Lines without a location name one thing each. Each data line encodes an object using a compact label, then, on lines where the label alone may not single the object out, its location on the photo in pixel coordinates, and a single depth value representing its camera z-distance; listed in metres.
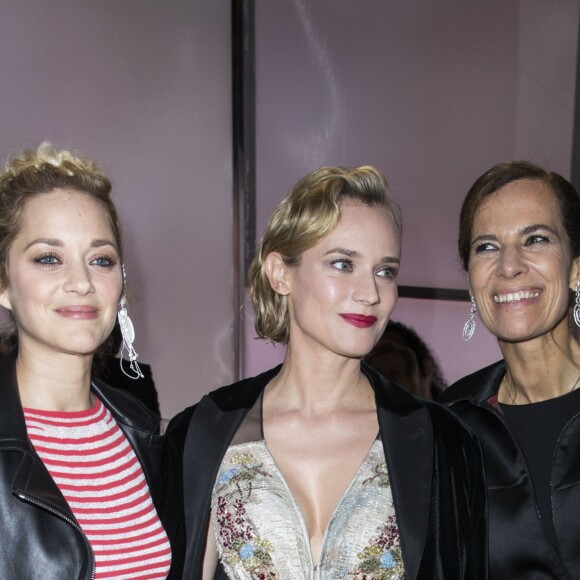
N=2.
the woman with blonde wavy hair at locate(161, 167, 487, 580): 2.14
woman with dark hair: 2.20
